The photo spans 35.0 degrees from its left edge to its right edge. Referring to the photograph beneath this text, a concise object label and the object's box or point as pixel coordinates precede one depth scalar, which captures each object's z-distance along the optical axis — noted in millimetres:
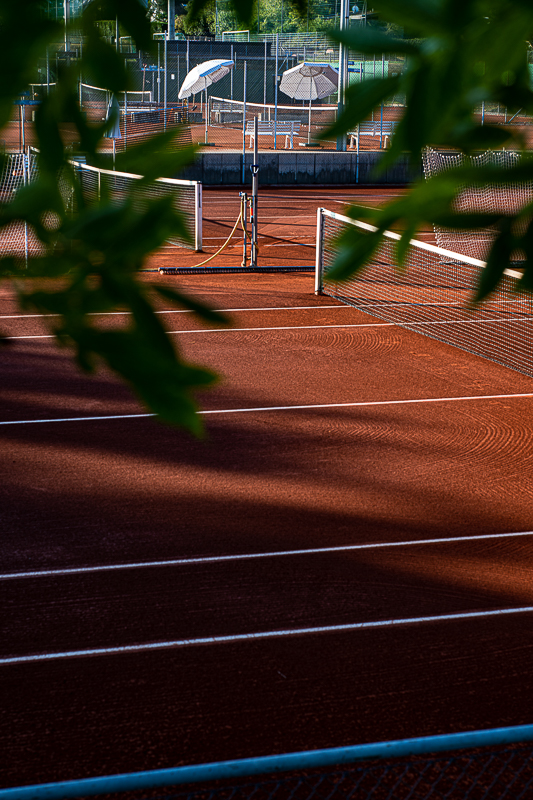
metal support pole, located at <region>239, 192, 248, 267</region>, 18391
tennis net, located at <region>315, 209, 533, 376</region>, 12977
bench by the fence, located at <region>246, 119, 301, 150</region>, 36625
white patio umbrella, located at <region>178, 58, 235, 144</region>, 34094
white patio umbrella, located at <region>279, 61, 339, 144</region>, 37812
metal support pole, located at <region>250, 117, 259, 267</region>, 17464
